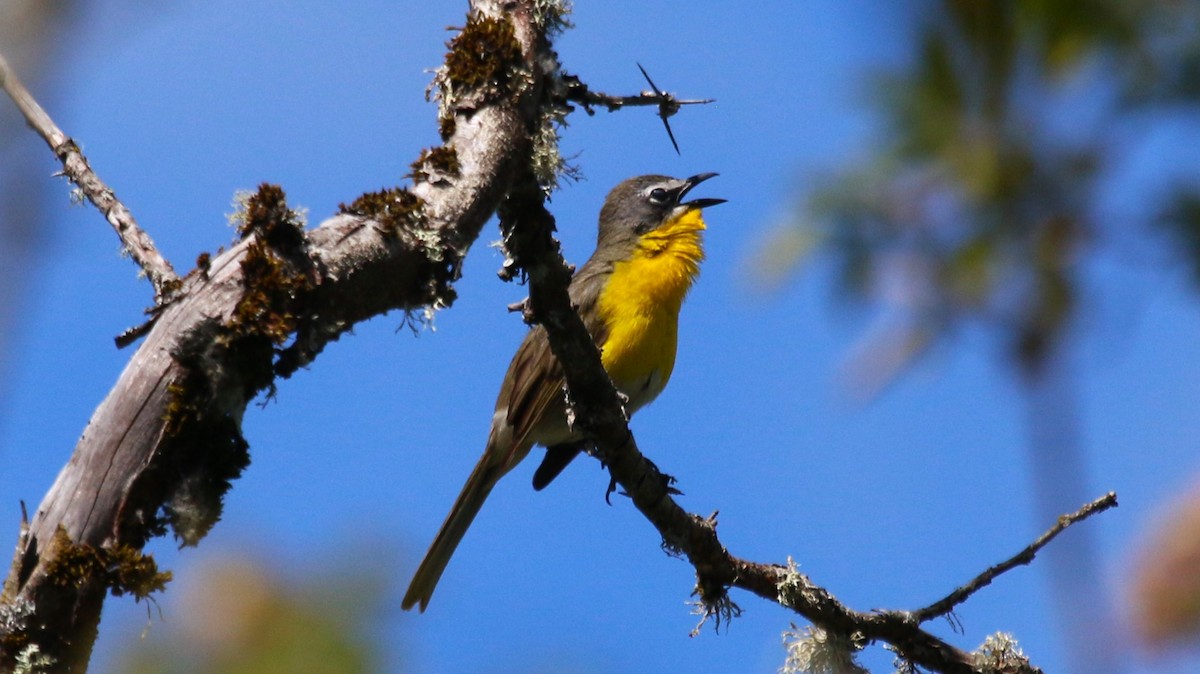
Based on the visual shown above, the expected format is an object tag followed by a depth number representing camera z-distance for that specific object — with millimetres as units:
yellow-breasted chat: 14266
